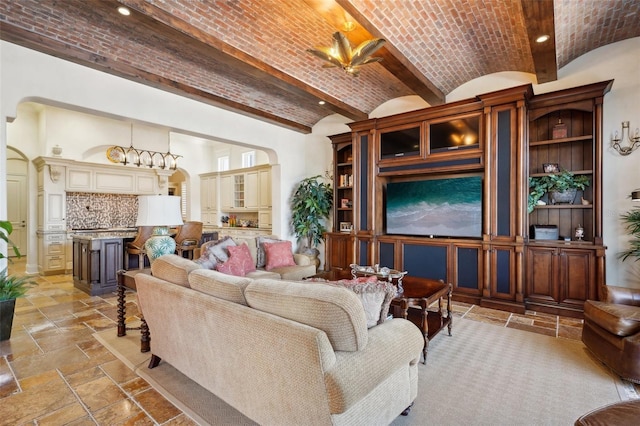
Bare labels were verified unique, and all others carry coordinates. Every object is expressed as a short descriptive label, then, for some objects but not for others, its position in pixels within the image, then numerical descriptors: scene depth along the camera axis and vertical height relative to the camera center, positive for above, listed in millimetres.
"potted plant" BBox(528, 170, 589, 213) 4059 +324
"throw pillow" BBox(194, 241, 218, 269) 3592 -544
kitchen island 4891 -800
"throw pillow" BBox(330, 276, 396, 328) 1698 -468
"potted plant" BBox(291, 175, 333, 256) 6391 +37
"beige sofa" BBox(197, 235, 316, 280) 3956 -791
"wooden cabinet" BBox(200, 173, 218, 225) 9359 +404
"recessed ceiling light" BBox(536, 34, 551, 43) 3230 +1792
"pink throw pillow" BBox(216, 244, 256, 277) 3654 -616
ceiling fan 2959 +1581
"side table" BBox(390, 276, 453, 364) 2645 -777
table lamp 2957 -47
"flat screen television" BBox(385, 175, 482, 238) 4633 +72
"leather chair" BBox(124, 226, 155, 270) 5027 -461
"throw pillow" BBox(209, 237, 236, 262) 3781 -447
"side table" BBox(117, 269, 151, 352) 2820 -951
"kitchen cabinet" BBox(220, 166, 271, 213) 7918 +589
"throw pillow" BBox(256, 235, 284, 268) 4616 -633
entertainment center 3951 +189
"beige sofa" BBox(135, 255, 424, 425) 1341 -682
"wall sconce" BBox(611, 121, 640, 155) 3873 +854
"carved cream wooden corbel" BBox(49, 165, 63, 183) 6500 +836
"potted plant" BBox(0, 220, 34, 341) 3088 -834
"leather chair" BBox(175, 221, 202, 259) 5902 -469
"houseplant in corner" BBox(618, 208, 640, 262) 3674 -250
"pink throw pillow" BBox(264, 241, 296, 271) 4543 -639
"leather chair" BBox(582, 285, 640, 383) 2314 -946
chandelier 7281 +1353
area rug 1973 -1281
